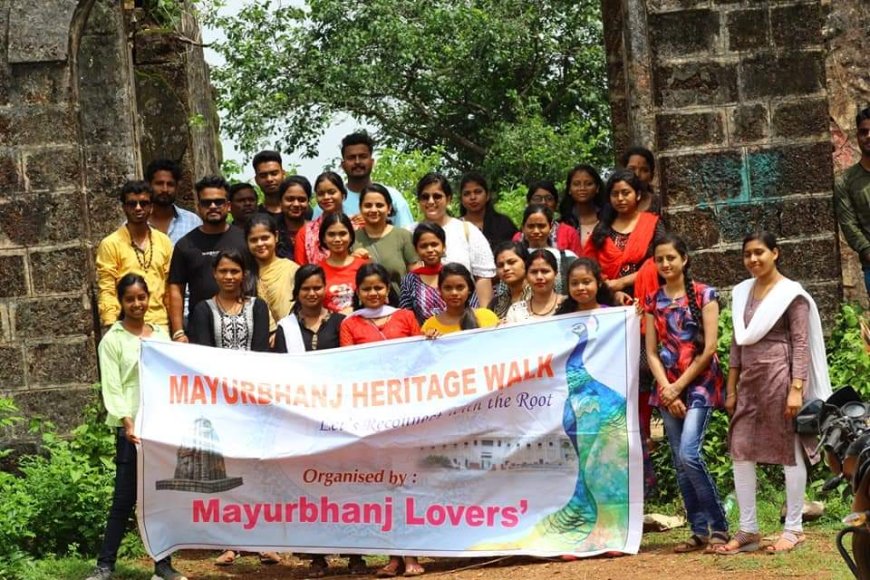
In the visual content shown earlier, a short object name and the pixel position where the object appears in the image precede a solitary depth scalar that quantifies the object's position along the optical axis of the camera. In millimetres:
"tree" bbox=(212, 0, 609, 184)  26891
